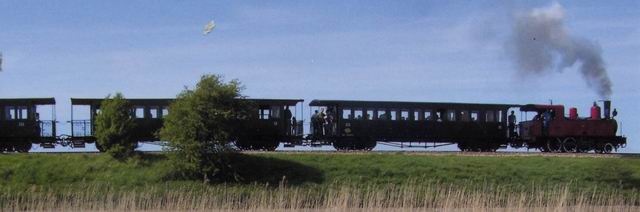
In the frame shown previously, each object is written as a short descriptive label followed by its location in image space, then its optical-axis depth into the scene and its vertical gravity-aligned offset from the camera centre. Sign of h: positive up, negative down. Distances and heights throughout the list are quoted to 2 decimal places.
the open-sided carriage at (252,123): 41.72 -0.36
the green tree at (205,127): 34.38 -0.45
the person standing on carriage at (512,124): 46.16 -0.52
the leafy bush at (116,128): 36.75 -0.48
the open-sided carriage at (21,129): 42.09 -0.55
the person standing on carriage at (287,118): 43.09 -0.15
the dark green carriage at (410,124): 43.69 -0.48
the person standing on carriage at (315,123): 43.38 -0.39
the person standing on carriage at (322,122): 43.34 -0.34
